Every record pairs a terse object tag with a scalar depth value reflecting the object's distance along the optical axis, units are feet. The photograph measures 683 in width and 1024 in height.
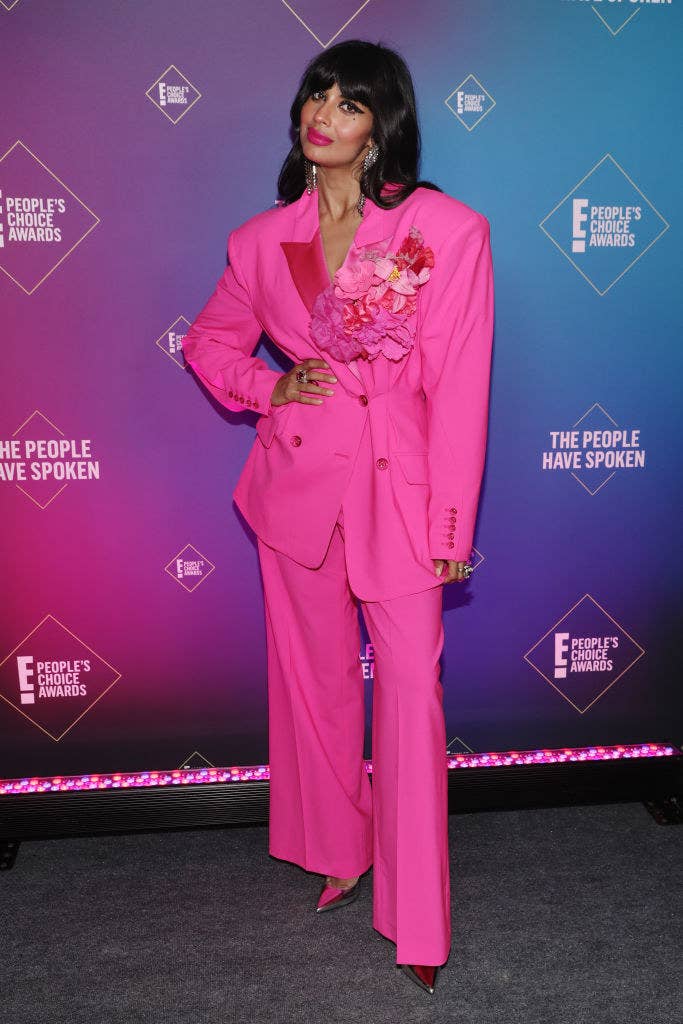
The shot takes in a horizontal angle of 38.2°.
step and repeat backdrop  8.18
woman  6.57
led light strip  8.89
